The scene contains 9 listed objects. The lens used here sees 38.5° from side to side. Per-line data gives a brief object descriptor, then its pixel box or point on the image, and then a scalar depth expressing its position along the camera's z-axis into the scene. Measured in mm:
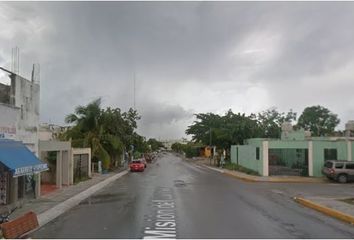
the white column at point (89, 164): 45644
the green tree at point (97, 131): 54500
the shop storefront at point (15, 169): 18438
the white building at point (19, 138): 19672
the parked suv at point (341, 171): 39894
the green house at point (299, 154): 44906
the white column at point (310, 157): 44812
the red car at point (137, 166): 59438
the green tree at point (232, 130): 68062
